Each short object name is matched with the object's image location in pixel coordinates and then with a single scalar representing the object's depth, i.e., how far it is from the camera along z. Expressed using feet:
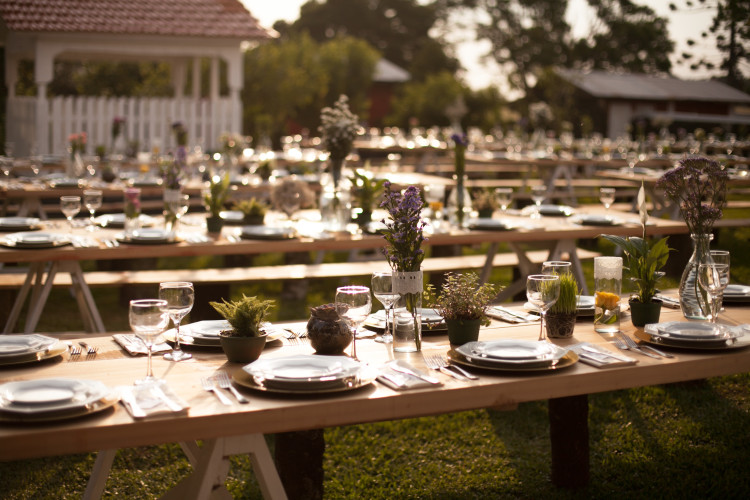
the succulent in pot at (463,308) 9.31
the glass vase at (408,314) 9.12
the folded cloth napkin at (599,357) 8.69
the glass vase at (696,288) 10.38
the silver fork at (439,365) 8.29
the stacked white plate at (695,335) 9.27
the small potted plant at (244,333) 8.59
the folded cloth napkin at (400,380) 7.88
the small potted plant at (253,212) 18.31
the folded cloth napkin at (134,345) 9.01
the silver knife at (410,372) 8.04
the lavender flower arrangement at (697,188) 10.19
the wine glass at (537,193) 19.35
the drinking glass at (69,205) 16.26
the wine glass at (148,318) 7.72
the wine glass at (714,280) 10.15
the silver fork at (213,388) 7.44
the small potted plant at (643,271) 10.31
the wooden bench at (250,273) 18.88
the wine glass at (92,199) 16.49
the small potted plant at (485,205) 19.04
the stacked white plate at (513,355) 8.41
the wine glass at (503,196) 19.03
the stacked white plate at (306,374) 7.70
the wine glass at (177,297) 8.36
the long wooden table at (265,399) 6.87
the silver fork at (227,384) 7.47
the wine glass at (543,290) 9.10
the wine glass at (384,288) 9.09
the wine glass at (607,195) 18.99
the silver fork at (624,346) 9.12
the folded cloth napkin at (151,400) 7.14
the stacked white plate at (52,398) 6.87
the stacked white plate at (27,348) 8.36
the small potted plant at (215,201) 16.93
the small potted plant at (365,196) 17.67
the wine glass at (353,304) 8.64
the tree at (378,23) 143.33
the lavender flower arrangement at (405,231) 8.99
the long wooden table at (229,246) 15.08
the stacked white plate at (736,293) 11.65
